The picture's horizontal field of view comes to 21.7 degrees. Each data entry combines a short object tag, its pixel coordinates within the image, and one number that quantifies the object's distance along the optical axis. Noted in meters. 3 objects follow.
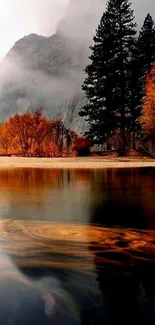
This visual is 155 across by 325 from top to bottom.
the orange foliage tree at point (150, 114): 31.44
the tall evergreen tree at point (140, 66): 38.72
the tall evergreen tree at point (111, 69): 36.06
